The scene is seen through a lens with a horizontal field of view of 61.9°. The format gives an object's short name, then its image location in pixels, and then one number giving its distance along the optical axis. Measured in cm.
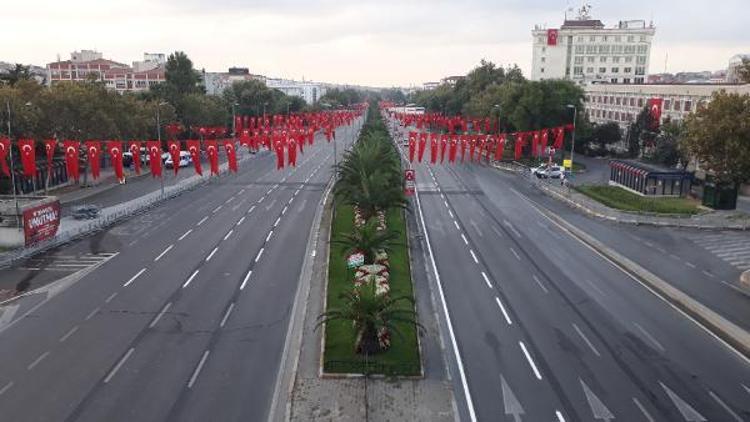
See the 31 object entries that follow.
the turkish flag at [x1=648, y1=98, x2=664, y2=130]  8650
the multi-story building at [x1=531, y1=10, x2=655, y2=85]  14362
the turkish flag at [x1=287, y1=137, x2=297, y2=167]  5425
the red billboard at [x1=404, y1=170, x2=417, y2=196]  4972
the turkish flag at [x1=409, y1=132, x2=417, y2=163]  6271
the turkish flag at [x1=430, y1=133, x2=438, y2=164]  6112
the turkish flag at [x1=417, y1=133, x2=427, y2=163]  6253
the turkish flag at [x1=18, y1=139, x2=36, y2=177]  4272
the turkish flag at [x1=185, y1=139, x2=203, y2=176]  4662
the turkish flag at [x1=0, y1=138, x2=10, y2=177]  4338
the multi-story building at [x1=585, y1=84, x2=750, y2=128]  7869
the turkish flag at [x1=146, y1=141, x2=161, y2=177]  4831
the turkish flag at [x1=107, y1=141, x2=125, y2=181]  4633
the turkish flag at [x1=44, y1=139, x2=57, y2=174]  4702
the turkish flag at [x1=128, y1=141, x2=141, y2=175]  4772
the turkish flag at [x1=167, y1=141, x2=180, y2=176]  4843
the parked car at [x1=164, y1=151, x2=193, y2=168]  8581
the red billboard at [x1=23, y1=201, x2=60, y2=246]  3938
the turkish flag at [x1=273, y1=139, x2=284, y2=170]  5362
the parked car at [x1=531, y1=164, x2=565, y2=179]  7662
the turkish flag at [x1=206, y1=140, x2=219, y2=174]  4881
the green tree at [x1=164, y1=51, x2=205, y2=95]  11469
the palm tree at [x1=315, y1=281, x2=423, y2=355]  2391
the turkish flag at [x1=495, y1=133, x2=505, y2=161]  5983
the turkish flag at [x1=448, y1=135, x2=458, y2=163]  6143
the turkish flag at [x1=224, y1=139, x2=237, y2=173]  4912
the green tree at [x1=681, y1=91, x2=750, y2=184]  3331
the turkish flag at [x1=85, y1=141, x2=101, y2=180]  4702
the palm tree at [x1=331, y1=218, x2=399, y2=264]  3244
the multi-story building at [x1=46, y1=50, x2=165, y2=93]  16338
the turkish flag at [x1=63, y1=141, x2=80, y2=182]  4500
